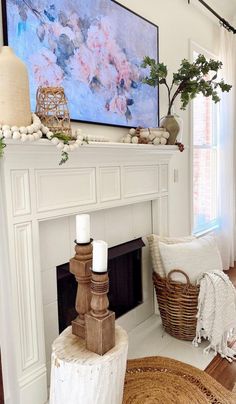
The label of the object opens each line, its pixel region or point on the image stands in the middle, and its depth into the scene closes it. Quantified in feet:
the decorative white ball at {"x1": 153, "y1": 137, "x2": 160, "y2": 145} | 6.74
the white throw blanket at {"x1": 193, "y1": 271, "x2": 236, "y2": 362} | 6.38
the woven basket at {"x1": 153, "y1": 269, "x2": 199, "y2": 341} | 6.57
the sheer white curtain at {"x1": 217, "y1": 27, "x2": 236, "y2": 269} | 10.68
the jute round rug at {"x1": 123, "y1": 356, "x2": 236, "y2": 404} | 5.29
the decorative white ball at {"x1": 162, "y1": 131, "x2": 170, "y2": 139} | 6.98
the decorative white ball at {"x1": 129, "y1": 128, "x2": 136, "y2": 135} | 6.85
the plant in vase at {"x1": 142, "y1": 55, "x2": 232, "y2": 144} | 7.27
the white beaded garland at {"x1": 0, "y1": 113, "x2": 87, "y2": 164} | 3.92
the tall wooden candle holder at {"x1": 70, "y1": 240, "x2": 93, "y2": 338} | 4.34
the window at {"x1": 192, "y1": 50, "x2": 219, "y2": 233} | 10.25
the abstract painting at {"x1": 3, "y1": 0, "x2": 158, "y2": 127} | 4.94
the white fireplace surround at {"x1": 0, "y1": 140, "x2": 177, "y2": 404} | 4.49
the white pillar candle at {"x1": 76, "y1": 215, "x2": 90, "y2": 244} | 4.33
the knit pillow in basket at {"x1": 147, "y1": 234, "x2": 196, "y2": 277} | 7.09
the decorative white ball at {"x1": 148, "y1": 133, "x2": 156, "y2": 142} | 6.75
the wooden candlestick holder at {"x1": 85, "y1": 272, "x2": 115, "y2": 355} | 3.95
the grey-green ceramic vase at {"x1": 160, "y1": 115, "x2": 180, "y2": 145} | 7.27
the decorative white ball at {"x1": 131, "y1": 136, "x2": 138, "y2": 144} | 6.57
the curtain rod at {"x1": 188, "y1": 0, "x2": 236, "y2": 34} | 9.05
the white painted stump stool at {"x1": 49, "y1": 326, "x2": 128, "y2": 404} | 3.84
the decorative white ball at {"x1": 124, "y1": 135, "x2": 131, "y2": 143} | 6.63
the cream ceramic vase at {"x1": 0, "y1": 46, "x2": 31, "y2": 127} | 3.95
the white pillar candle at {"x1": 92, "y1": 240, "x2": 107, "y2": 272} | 3.90
